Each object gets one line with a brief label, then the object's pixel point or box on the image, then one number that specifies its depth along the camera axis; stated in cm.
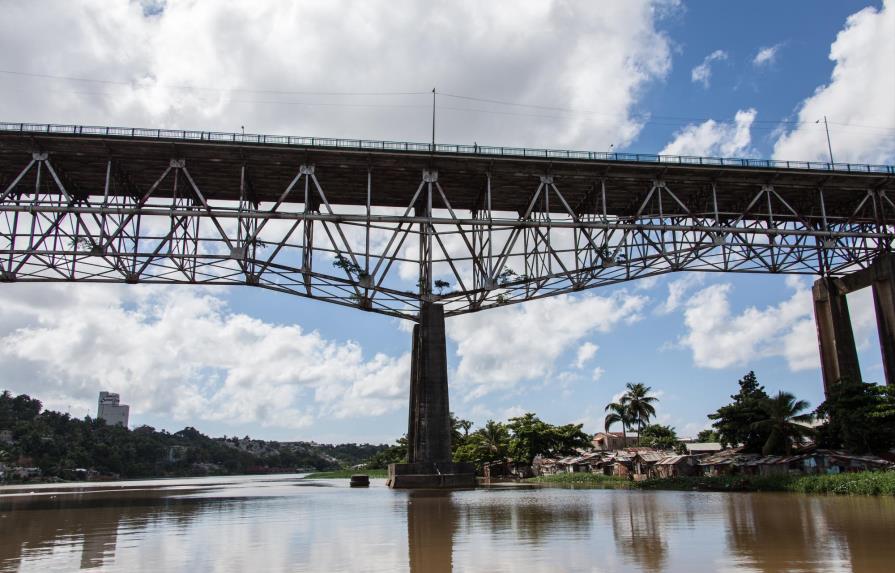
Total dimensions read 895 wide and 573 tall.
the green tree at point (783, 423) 4884
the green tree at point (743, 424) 5153
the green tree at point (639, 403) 8188
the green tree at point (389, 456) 11356
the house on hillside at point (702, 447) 9819
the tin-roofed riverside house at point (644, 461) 6175
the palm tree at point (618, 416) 8294
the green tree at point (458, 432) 10038
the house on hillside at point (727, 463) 4975
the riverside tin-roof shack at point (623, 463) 6512
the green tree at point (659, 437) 9744
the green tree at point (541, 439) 7919
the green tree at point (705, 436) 11240
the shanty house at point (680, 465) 5906
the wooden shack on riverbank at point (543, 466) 7875
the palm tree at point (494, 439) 8675
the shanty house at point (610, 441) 11768
